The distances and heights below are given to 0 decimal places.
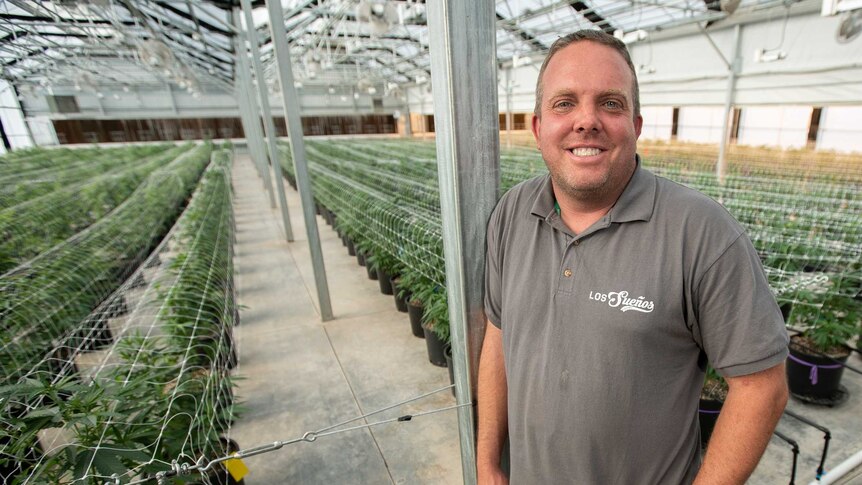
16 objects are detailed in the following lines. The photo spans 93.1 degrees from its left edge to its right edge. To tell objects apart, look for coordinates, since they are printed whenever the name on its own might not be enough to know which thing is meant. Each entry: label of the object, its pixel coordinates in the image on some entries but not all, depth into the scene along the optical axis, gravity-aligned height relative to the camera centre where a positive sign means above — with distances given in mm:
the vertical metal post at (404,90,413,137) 32469 +185
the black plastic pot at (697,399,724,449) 2090 -1559
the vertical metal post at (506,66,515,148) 17092 +351
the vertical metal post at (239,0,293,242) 6340 +327
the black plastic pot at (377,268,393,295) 4492 -1664
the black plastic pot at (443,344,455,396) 2715 -1560
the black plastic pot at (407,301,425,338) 3551 -1644
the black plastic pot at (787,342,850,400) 2525 -1713
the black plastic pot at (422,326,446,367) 3162 -1704
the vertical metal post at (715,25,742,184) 10508 -201
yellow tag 1732 -1359
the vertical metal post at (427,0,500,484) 1016 -75
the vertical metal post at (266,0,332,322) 3848 -75
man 848 -432
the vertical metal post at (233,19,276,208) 9625 +763
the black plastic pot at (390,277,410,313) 4137 -1719
